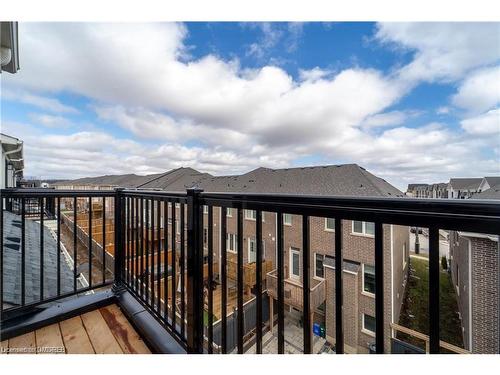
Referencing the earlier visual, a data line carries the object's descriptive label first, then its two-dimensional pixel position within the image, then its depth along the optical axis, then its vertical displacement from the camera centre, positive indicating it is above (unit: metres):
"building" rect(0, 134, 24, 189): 6.51 +1.30
